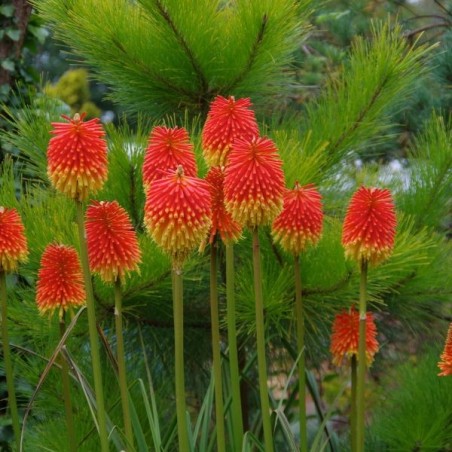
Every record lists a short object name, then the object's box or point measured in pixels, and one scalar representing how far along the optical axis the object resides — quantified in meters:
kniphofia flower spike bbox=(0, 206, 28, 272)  2.15
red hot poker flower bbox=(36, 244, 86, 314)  2.18
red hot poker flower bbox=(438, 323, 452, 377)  2.18
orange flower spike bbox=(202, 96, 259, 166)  2.10
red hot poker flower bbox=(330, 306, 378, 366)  2.27
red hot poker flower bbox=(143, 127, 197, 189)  2.03
